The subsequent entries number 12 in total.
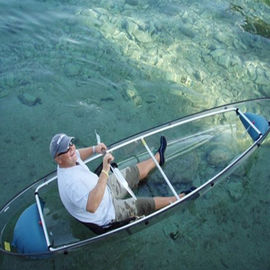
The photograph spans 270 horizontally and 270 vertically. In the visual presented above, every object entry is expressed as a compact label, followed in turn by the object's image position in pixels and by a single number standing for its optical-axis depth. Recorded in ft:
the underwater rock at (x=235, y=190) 18.52
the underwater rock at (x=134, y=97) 23.36
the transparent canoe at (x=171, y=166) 15.25
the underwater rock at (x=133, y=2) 32.68
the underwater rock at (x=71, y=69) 25.27
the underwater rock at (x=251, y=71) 26.62
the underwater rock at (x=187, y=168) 18.67
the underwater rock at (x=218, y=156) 19.50
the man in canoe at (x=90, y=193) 13.28
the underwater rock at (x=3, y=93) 23.53
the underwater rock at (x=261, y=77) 26.35
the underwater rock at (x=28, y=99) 23.09
